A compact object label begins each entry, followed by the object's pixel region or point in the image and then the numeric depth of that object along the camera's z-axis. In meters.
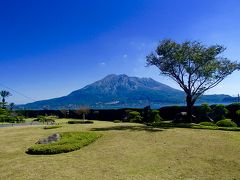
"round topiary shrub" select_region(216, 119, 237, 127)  18.08
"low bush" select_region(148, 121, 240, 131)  15.61
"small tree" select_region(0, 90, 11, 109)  47.29
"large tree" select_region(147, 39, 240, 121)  20.13
